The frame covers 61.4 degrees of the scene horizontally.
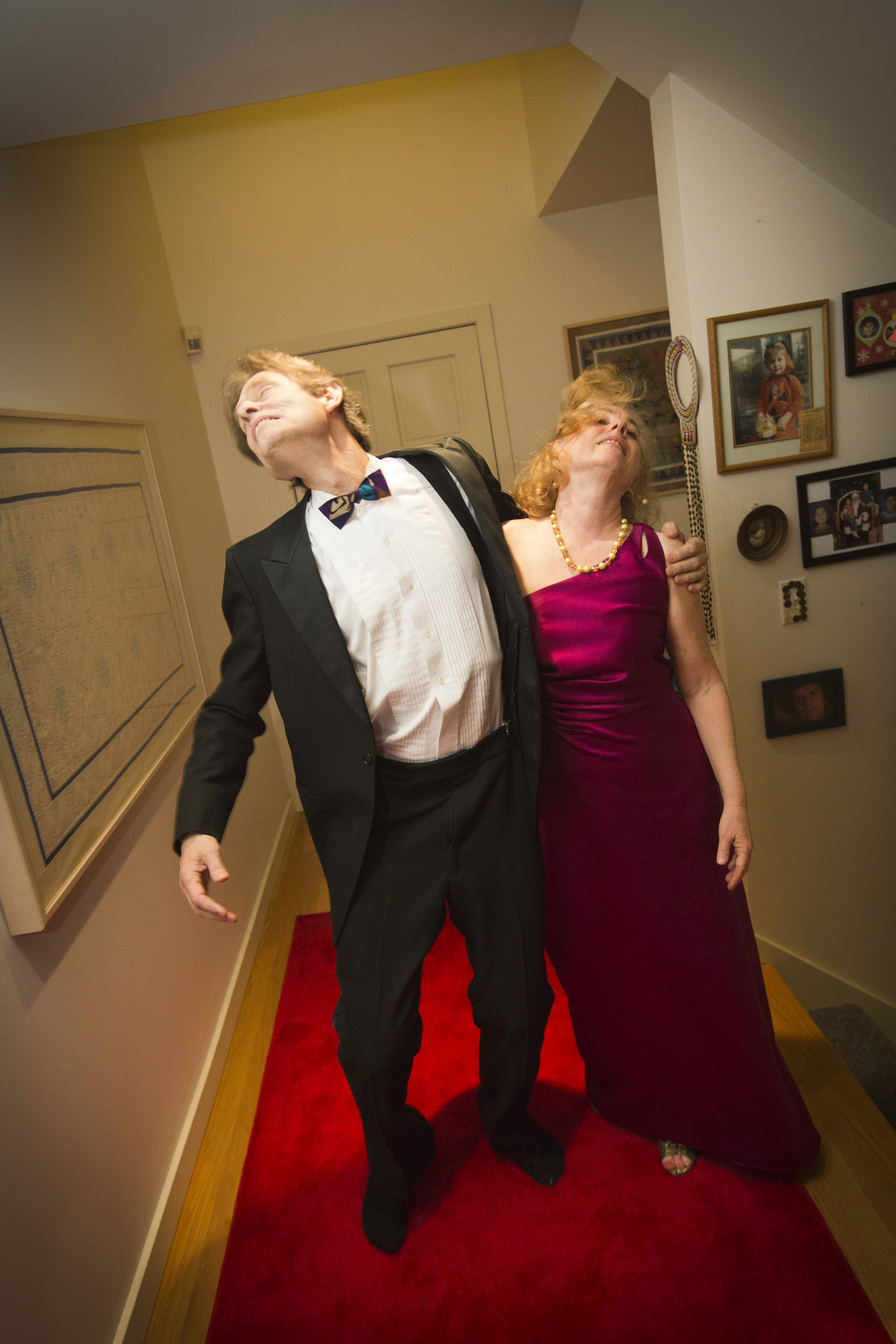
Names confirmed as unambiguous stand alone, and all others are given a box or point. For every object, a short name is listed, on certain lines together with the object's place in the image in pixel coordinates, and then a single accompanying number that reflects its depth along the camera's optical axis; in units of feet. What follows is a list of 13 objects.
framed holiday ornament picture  6.15
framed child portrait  6.19
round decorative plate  6.57
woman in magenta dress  4.77
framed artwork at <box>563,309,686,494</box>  11.25
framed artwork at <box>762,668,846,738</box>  7.00
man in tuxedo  4.51
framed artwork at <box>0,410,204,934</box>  4.57
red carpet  4.59
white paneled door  11.30
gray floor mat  7.75
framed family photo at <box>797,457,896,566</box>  6.52
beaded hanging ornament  6.49
